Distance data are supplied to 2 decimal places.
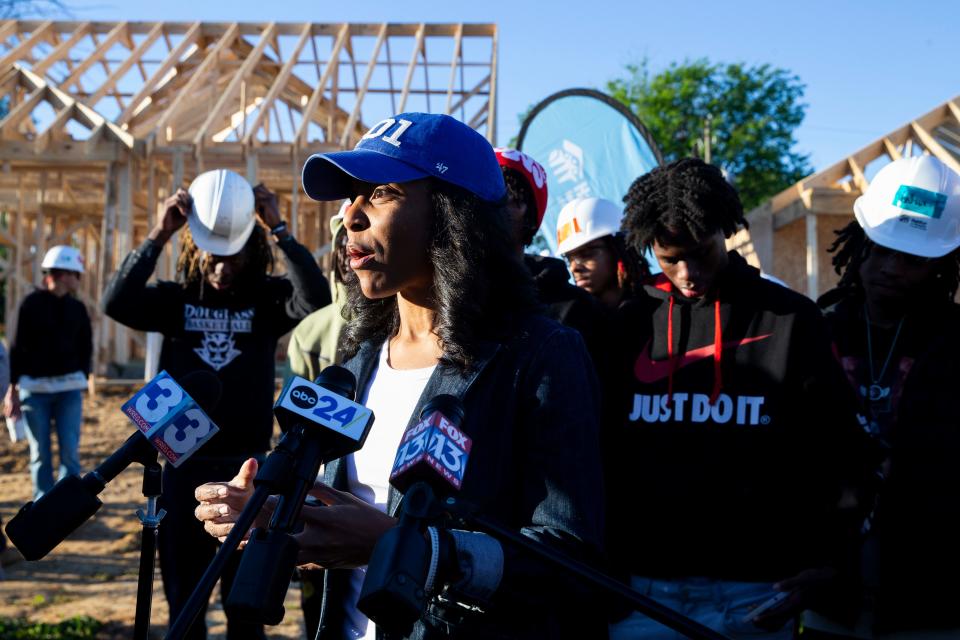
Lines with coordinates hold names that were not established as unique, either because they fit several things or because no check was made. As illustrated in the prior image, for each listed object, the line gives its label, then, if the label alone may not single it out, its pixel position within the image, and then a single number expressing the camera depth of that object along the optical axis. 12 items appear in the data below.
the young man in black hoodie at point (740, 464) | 2.30
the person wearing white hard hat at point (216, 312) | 3.68
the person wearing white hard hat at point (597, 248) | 3.96
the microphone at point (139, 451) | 1.52
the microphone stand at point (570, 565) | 1.14
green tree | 36.47
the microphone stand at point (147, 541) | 1.47
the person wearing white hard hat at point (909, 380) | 2.33
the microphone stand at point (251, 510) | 1.04
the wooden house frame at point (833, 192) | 12.16
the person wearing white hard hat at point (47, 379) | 7.16
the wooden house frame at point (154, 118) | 13.37
